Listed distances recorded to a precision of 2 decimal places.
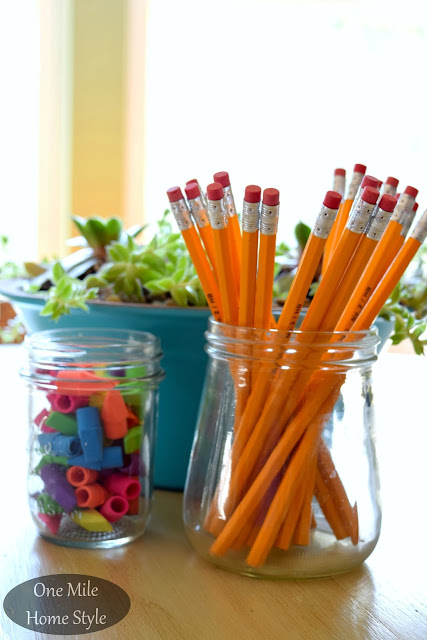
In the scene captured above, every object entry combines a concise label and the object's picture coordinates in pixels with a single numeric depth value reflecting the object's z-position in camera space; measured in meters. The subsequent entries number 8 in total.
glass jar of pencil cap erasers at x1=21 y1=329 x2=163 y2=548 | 0.47
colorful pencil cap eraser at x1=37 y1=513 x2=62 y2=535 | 0.48
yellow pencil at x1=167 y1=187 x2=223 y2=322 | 0.44
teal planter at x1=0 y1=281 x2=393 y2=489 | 0.53
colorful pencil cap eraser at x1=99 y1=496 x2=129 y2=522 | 0.47
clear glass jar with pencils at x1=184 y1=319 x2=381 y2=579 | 0.43
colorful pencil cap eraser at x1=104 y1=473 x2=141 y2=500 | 0.47
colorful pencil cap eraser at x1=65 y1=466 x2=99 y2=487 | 0.46
